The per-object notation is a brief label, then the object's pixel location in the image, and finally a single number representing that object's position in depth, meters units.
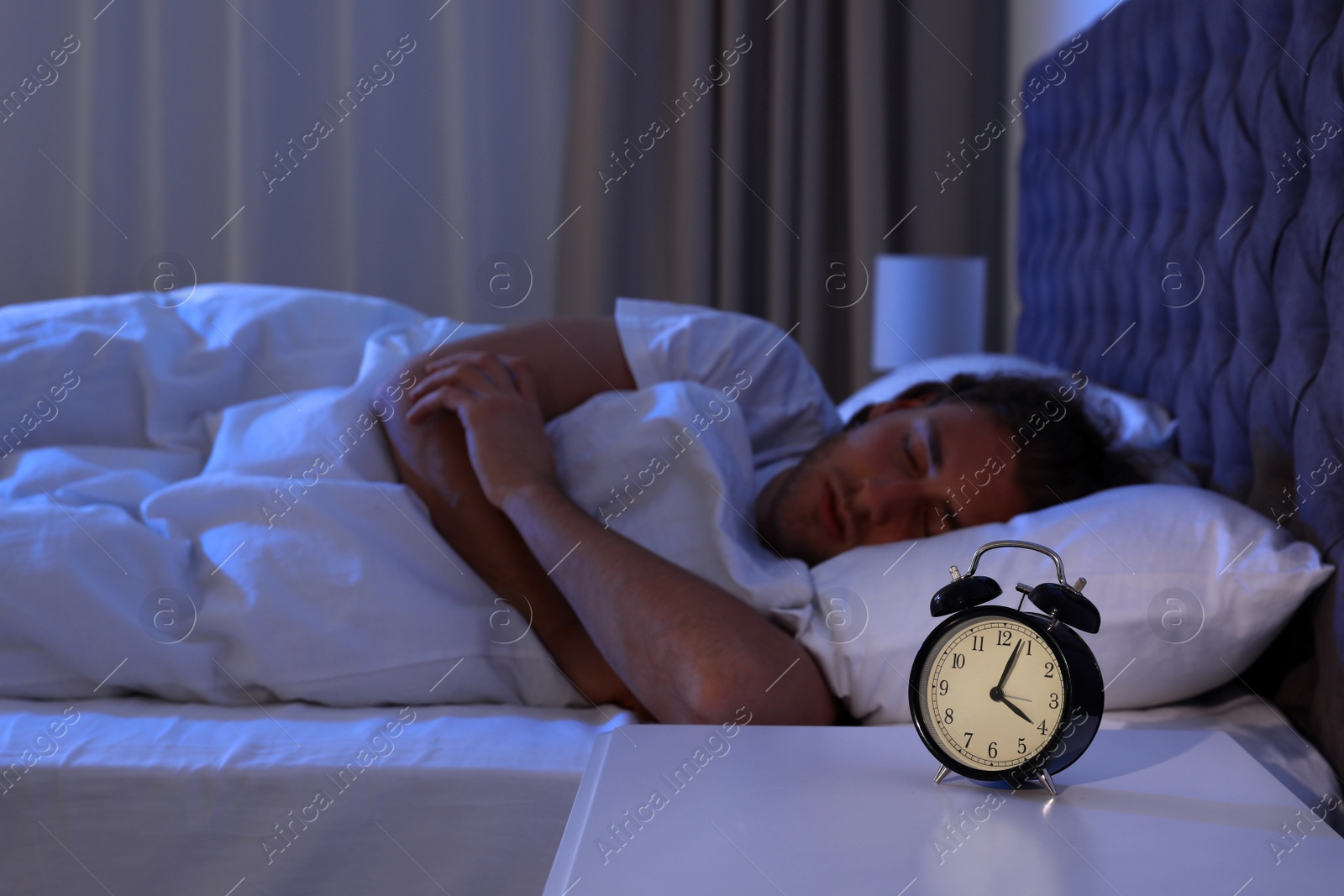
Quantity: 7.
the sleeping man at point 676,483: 1.00
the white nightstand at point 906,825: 0.60
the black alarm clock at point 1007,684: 0.71
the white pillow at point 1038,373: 1.46
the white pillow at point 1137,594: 1.00
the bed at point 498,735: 0.95
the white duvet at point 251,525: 1.08
